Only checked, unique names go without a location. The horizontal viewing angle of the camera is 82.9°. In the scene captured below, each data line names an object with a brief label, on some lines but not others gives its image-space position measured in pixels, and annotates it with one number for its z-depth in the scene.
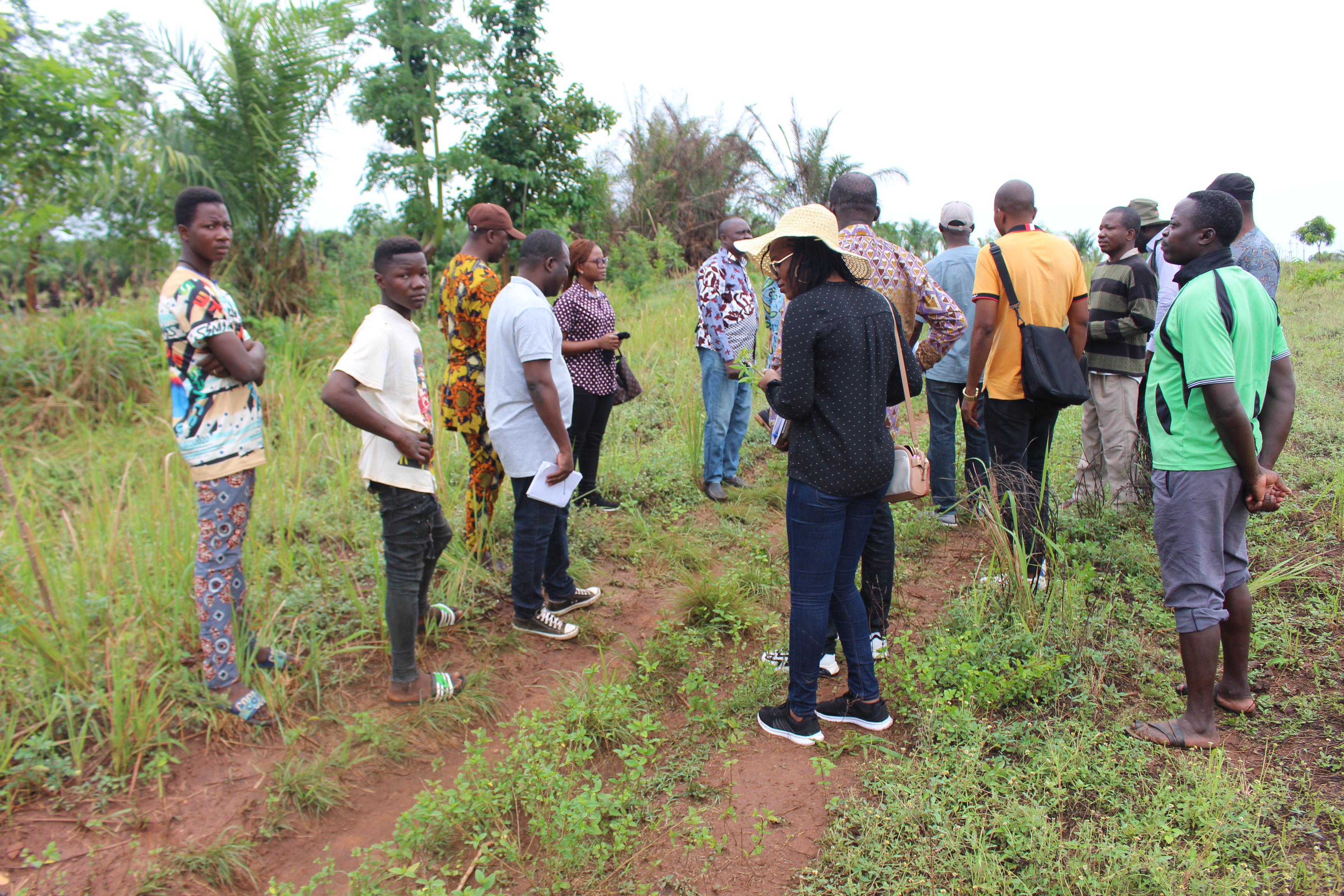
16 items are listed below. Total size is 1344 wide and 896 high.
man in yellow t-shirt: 3.87
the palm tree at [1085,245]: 17.62
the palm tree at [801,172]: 19.28
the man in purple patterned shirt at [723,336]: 5.36
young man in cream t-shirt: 3.04
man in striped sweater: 4.55
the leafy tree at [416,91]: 11.81
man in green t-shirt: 2.58
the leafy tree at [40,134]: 7.36
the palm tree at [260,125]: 8.93
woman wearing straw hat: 2.64
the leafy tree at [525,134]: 12.23
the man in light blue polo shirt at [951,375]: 4.83
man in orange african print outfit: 3.95
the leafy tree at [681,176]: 17.78
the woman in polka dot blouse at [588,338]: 4.98
